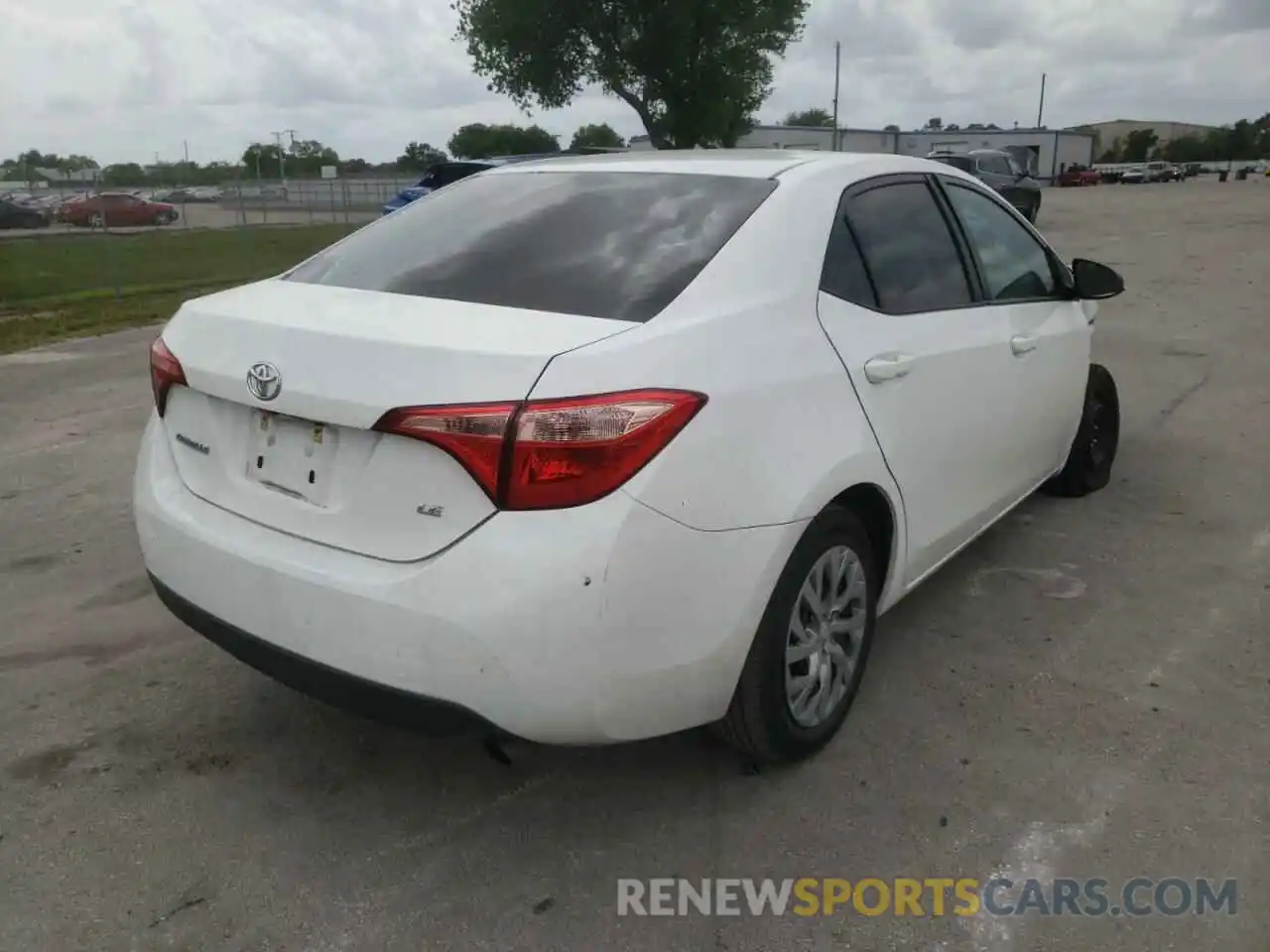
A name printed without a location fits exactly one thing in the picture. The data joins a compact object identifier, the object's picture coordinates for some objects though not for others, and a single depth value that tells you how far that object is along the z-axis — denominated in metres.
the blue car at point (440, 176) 15.30
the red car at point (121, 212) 30.66
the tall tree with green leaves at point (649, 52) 31.88
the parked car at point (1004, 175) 21.50
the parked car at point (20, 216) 27.59
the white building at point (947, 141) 60.31
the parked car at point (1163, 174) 72.75
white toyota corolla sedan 2.30
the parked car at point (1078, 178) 64.94
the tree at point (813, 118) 92.36
